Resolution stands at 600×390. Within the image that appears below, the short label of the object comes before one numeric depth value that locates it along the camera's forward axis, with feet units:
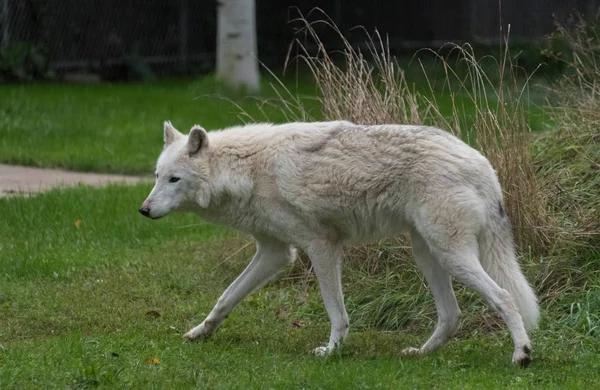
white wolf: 39.29
